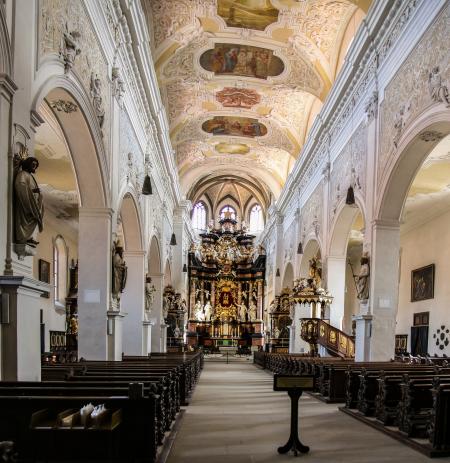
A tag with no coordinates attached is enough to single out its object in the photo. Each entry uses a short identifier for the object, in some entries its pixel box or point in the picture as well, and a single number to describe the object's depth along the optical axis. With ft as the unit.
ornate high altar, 120.57
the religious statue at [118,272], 36.04
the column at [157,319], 66.28
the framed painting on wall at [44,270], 62.49
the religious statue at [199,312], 119.85
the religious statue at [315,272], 57.47
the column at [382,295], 37.47
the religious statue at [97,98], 30.86
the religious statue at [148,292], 53.26
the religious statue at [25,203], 18.15
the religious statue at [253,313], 122.72
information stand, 17.60
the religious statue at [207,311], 121.99
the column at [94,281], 33.78
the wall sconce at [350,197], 44.47
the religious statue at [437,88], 27.96
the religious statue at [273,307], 88.89
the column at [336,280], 53.42
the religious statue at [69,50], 25.31
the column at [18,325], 17.21
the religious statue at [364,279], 38.94
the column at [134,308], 49.46
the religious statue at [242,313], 123.34
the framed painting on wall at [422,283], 63.72
